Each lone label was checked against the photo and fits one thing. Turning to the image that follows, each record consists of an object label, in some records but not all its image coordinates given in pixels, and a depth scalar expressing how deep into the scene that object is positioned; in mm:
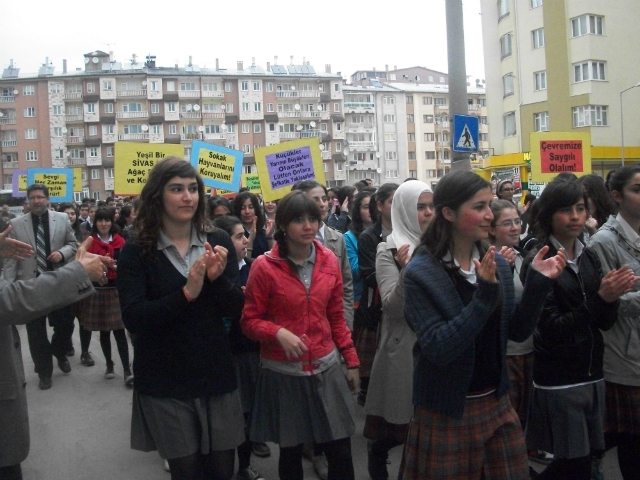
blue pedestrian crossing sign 8641
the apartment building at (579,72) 35000
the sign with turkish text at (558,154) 10086
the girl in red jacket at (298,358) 3646
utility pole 8406
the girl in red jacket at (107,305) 7363
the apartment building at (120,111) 74250
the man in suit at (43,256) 7230
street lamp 32888
